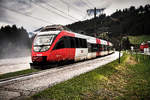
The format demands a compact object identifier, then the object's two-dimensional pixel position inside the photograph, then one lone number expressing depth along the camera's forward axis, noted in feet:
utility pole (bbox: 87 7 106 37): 82.30
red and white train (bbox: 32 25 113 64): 32.99
